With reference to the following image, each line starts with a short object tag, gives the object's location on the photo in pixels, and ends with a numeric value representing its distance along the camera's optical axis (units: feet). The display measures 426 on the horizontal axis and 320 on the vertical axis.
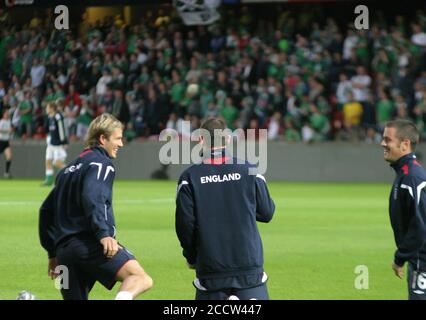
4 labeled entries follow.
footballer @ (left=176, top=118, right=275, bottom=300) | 51.93
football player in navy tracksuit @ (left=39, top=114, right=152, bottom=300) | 55.52
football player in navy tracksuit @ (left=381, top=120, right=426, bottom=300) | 54.34
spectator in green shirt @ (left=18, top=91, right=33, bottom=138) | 244.42
